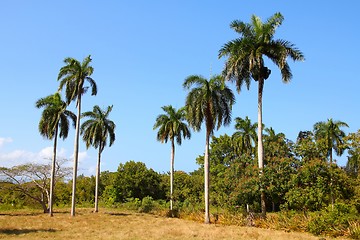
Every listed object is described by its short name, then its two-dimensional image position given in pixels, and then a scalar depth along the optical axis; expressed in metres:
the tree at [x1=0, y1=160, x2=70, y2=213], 38.17
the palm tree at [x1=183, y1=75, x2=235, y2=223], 28.77
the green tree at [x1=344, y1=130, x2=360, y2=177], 23.30
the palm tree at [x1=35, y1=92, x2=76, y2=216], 34.91
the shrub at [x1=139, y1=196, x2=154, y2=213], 43.92
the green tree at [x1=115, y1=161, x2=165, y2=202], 55.62
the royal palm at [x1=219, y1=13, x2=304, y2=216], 25.20
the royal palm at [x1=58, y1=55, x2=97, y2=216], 33.56
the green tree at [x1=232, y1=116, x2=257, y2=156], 51.69
